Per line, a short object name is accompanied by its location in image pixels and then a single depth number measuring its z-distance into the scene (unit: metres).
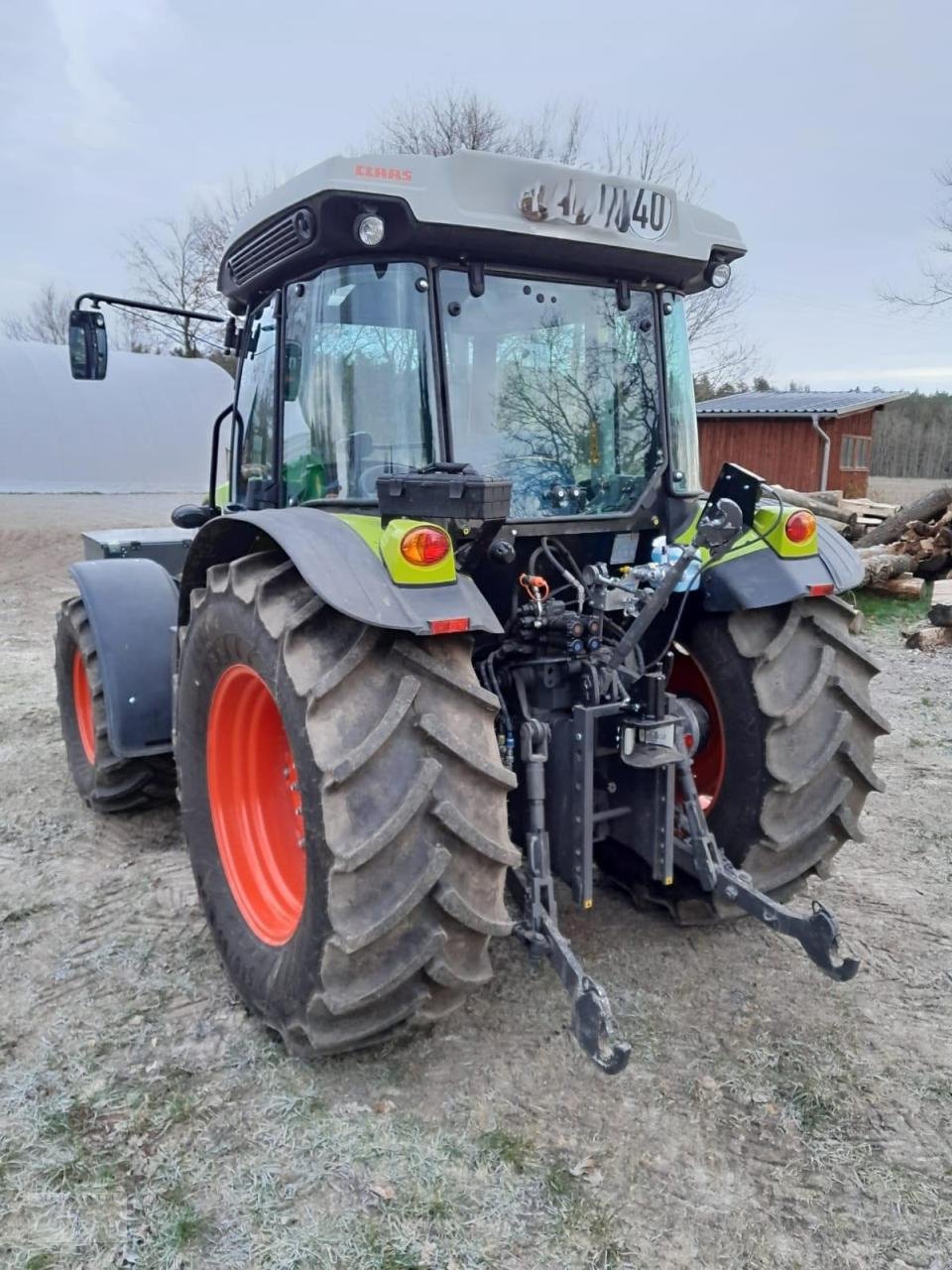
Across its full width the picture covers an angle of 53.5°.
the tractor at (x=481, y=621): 2.29
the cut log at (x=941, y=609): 8.39
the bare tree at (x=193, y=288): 24.86
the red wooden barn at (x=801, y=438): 22.48
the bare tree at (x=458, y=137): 20.98
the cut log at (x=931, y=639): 8.27
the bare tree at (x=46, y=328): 44.62
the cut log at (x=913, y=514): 12.22
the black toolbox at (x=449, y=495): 2.35
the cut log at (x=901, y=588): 10.67
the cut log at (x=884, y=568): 10.65
